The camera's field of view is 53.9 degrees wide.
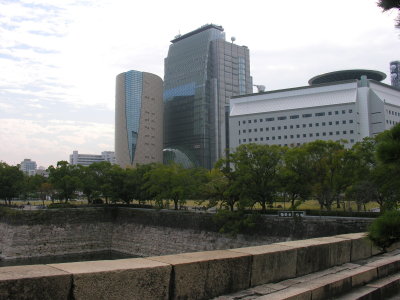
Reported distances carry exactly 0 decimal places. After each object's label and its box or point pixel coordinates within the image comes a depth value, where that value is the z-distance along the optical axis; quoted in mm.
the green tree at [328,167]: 37469
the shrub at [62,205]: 54875
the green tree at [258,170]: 36906
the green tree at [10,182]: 66438
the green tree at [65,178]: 60125
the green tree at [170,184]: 50244
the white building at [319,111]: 106500
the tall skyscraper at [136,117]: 143000
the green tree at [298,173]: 37562
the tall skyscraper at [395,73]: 151125
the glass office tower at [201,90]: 150875
